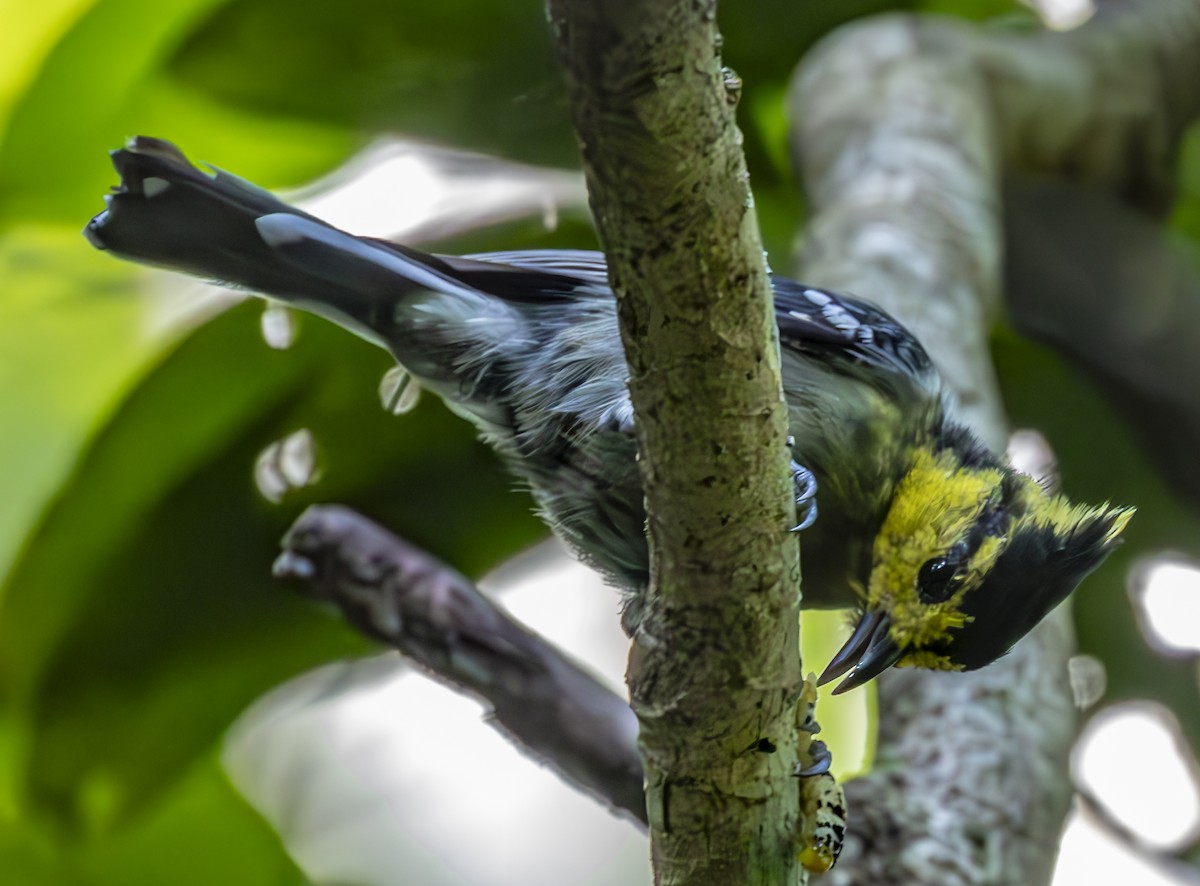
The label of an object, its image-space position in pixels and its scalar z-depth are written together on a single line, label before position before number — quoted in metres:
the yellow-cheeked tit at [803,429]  2.98
